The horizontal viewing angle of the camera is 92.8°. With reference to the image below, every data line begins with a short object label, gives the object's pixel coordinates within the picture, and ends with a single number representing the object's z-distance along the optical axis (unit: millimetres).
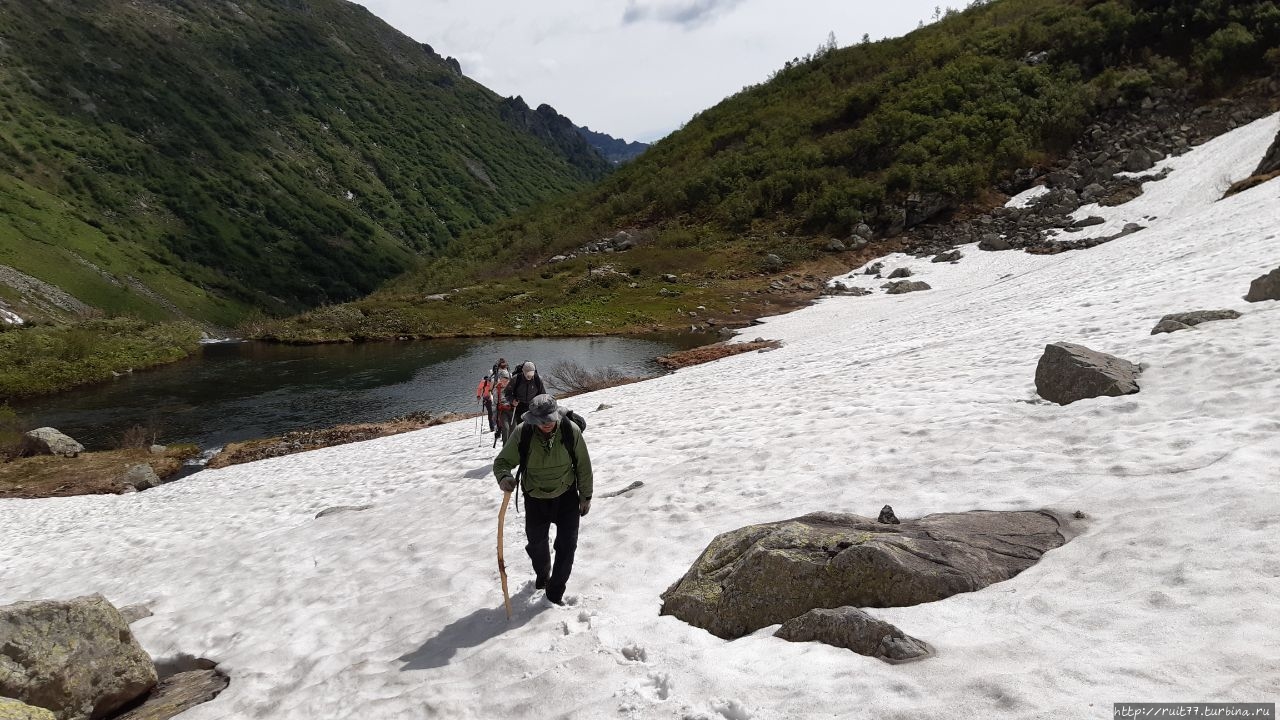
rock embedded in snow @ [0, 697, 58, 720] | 4496
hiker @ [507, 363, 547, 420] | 13062
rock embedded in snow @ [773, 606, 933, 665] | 4816
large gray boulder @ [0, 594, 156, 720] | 6062
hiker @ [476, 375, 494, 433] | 19344
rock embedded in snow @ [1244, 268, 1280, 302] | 11461
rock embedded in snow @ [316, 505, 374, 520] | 14277
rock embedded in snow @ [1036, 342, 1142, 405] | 9625
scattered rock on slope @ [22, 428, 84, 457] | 25250
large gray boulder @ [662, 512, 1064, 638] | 5711
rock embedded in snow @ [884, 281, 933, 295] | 47500
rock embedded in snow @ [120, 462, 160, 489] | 21234
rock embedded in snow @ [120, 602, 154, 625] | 9648
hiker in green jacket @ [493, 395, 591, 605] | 7445
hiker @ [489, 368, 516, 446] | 14323
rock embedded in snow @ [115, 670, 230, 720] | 6797
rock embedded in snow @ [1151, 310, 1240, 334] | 11429
